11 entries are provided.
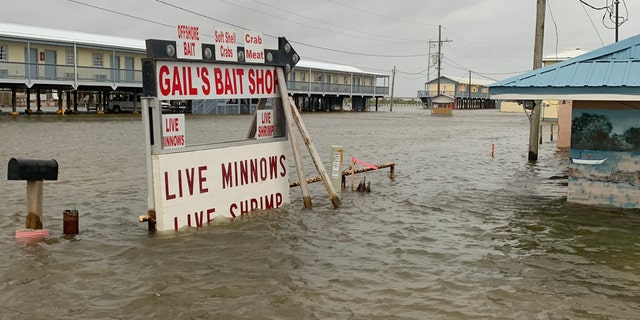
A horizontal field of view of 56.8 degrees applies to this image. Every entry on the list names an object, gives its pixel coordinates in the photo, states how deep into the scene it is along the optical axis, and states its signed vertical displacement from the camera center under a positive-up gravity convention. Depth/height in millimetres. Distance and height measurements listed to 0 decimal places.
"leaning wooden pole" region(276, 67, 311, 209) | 10703 -428
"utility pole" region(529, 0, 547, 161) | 19594 +2160
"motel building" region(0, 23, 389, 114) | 39250 +2803
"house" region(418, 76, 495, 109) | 118312 +3740
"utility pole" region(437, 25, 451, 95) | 92919 +10624
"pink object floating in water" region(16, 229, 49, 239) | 8266 -1774
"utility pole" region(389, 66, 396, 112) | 105462 +5449
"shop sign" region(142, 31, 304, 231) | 8398 -516
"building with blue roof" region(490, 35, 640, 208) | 10547 -200
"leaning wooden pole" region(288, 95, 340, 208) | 10836 -801
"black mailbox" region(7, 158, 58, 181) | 7535 -812
